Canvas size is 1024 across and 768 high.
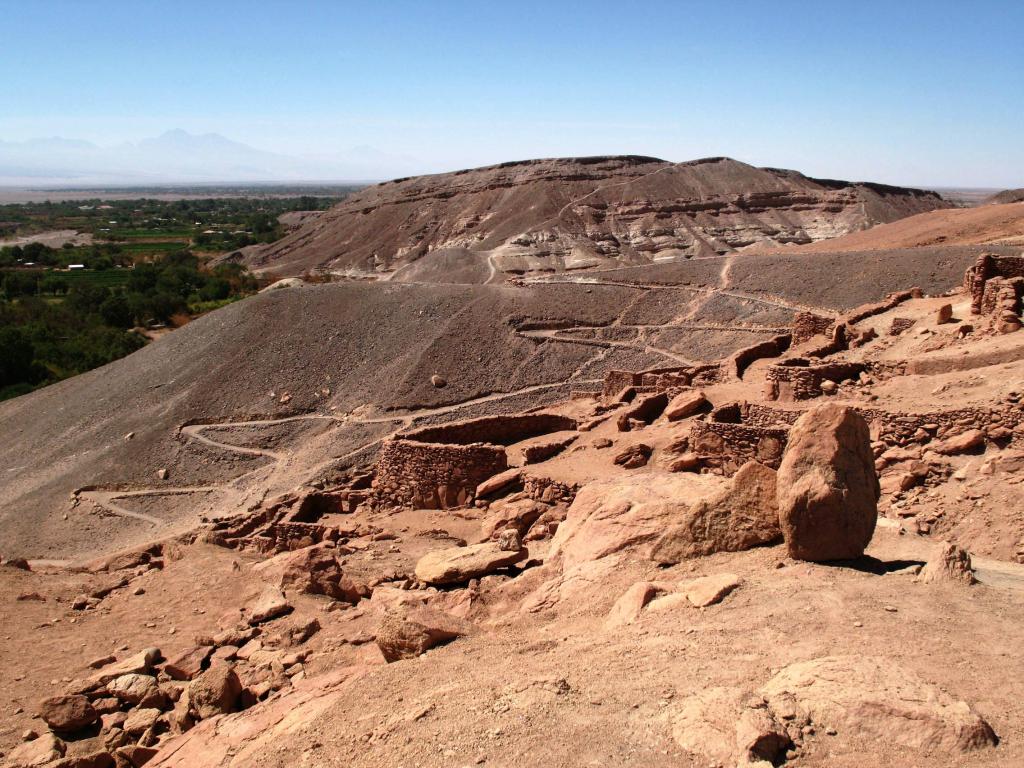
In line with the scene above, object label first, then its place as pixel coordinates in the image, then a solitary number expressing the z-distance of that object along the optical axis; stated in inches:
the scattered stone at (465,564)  410.6
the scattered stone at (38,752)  321.4
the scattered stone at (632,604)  302.7
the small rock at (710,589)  294.0
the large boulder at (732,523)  334.3
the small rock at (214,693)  329.4
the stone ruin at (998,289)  639.1
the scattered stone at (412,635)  319.0
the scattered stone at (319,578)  441.1
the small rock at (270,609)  418.6
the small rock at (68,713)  343.6
